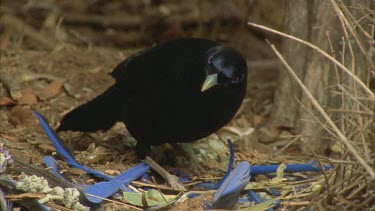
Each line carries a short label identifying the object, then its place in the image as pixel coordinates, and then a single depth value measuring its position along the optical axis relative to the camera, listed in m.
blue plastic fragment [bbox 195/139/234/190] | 8.09
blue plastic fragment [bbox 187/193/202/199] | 7.64
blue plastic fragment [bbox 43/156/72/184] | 7.37
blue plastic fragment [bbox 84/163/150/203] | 7.12
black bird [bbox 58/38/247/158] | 7.77
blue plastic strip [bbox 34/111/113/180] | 7.98
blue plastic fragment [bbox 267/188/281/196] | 8.12
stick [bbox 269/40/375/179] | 5.58
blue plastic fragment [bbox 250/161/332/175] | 8.82
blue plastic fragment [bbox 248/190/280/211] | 7.79
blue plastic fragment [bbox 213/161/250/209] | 7.10
